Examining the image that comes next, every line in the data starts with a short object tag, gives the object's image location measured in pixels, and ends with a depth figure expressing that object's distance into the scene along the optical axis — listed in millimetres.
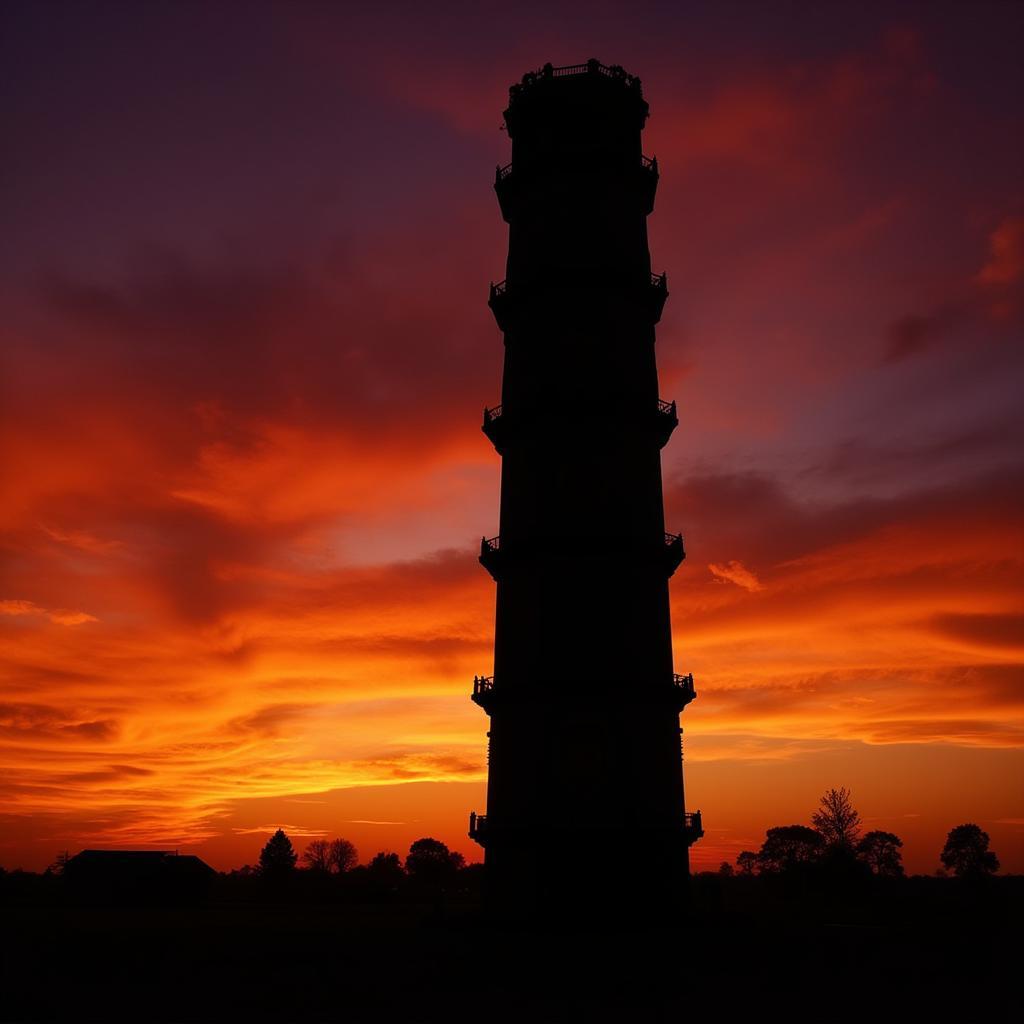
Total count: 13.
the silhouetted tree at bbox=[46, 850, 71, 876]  121488
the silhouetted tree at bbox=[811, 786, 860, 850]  119881
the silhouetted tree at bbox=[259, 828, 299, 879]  122500
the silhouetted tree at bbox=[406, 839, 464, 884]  124375
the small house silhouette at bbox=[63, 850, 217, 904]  72062
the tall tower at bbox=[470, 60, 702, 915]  37781
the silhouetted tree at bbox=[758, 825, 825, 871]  135750
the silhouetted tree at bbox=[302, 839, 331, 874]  162412
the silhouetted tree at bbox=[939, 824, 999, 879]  137875
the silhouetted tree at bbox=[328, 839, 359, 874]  165250
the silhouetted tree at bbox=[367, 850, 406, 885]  137625
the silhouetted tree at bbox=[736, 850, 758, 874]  145138
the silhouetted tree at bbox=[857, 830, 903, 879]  137375
